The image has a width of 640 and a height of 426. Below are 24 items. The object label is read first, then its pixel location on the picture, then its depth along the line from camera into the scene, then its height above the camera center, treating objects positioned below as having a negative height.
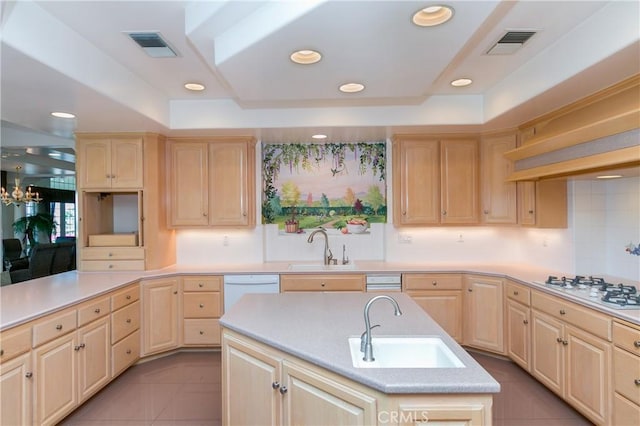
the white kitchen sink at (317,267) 3.82 -0.56
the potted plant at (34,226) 8.77 -0.18
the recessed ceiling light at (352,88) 2.72 +1.00
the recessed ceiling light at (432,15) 1.73 +1.00
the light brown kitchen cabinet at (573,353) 2.22 -0.97
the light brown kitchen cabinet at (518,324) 3.03 -0.97
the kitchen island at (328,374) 1.27 -0.63
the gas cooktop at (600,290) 2.22 -0.54
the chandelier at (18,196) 5.45 +0.37
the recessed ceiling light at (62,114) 3.01 +0.89
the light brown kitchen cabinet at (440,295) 3.65 -0.82
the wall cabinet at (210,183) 3.96 +0.38
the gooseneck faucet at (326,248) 4.13 -0.38
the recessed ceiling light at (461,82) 3.13 +1.18
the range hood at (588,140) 1.99 +0.48
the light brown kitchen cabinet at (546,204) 3.29 +0.10
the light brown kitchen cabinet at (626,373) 1.99 -0.92
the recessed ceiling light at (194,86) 3.20 +1.19
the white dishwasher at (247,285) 3.67 -0.70
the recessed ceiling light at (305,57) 2.16 +1.00
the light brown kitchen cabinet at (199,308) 3.69 -0.94
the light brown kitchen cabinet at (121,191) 3.65 +0.28
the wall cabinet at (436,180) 3.89 +0.39
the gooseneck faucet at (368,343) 1.47 -0.53
